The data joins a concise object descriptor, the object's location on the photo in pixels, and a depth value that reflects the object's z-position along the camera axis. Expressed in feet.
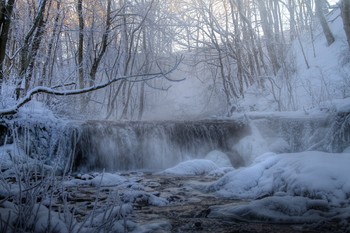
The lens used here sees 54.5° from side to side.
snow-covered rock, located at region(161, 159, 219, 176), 27.14
